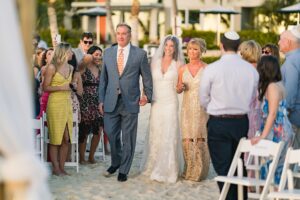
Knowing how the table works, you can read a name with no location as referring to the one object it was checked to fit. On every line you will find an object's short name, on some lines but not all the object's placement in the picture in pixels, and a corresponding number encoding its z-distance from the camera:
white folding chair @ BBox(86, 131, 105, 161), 13.30
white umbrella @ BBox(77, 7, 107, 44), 45.59
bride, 11.88
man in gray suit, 11.66
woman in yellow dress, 11.72
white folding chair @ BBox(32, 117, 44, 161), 11.57
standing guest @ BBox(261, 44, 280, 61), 11.87
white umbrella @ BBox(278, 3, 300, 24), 36.97
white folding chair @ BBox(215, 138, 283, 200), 8.35
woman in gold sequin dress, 11.74
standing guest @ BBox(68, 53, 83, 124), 12.05
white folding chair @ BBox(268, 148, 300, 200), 8.16
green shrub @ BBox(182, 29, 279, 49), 44.78
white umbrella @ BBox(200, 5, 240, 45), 45.06
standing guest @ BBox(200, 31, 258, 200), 8.78
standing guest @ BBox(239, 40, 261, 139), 10.12
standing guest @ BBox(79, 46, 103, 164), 12.64
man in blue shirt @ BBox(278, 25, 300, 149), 9.75
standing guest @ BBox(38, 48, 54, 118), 11.81
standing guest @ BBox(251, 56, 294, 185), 8.75
